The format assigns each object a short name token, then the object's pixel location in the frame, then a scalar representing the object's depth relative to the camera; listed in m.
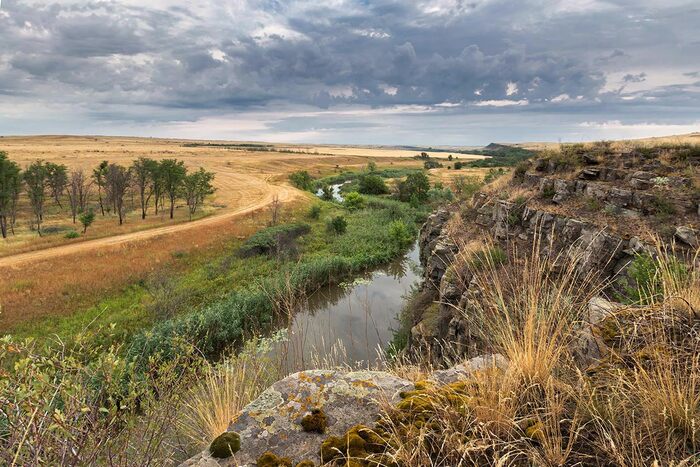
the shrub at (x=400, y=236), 36.22
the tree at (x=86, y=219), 34.97
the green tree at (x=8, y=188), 33.06
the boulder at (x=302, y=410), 3.00
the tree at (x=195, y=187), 43.12
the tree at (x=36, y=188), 37.19
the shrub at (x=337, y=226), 40.09
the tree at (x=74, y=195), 41.33
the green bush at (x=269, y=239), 32.75
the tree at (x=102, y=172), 45.19
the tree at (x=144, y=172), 44.41
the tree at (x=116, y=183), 40.67
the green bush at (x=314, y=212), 47.53
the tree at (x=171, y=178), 43.56
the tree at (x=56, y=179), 46.34
